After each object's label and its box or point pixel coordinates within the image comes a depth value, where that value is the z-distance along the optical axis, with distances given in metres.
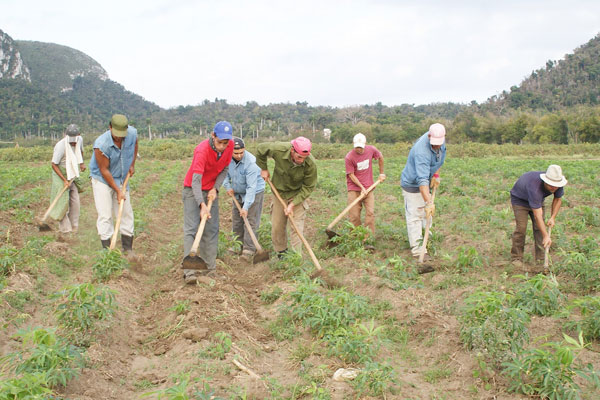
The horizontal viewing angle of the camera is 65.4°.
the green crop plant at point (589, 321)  3.88
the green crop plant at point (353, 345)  3.61
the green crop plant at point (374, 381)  3.18
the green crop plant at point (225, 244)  6.84
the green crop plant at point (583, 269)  5.12
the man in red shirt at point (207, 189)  5.30
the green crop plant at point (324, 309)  4.11
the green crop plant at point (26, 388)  2.56
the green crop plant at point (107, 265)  5.40
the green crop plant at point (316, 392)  3.13
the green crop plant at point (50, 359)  2.96
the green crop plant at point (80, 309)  3.77
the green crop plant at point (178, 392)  2.78
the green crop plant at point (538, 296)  4.30
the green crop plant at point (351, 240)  6.84
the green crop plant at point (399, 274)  5.32
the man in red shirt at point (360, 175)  7.39
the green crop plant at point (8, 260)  5.36
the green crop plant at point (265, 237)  7.36
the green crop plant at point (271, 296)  5.27
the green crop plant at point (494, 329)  3.53
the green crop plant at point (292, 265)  5.85
